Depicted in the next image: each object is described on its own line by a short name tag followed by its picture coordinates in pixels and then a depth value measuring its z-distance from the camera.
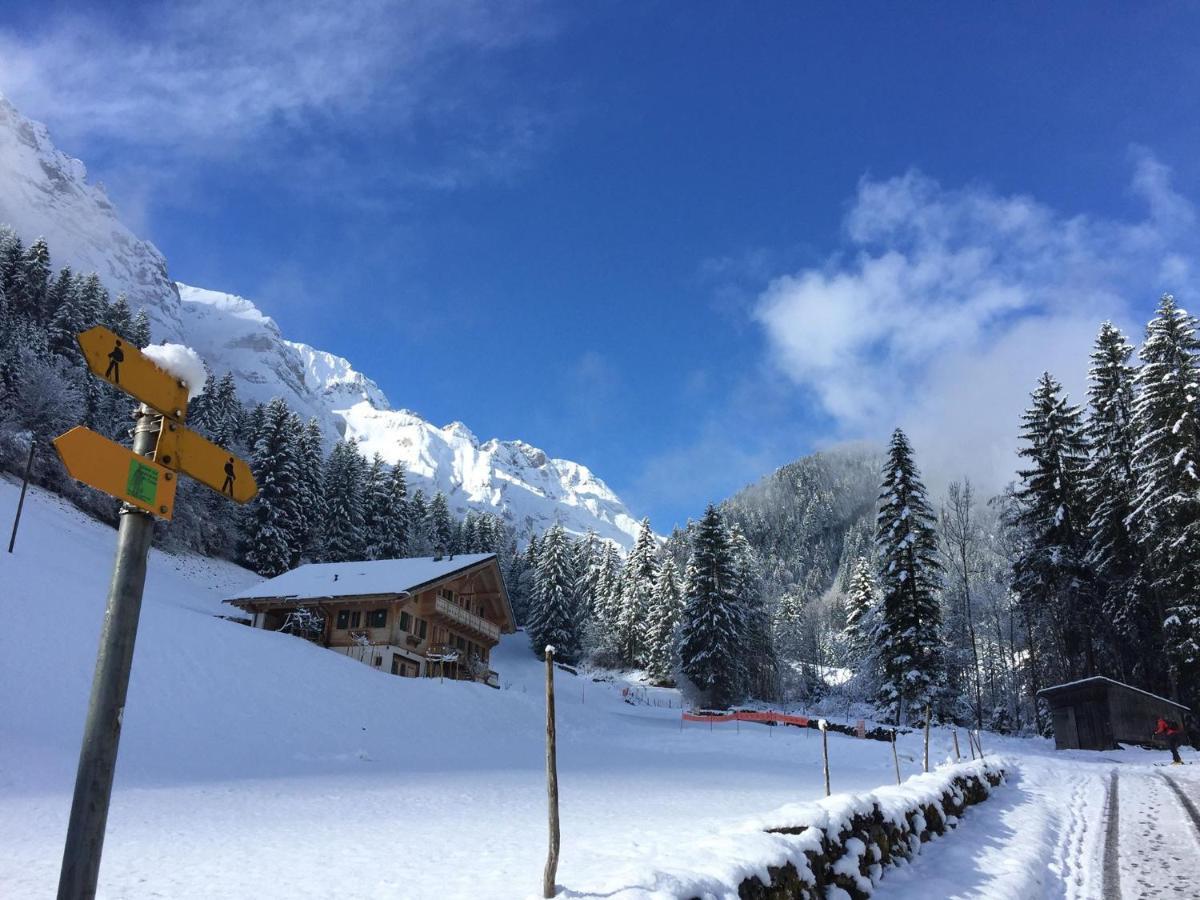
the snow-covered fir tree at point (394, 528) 73.62
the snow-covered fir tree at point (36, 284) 71.44
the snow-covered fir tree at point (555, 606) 71.56
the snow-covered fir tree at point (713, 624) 52.66
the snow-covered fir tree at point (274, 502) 62.75
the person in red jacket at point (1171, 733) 25.22
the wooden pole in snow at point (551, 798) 5.53
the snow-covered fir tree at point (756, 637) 59.12
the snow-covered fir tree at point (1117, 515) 38.41
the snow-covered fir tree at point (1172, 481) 32.53
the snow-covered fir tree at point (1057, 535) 40.69
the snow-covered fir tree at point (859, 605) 55.68
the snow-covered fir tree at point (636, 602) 72.62
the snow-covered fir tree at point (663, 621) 64.75
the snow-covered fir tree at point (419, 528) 80.06
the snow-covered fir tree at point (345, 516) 69.94
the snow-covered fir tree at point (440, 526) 86.75
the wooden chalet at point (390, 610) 40.34
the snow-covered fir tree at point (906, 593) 41.31
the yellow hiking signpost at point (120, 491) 3.52
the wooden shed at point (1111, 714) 32.09
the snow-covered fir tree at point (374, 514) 72.60
